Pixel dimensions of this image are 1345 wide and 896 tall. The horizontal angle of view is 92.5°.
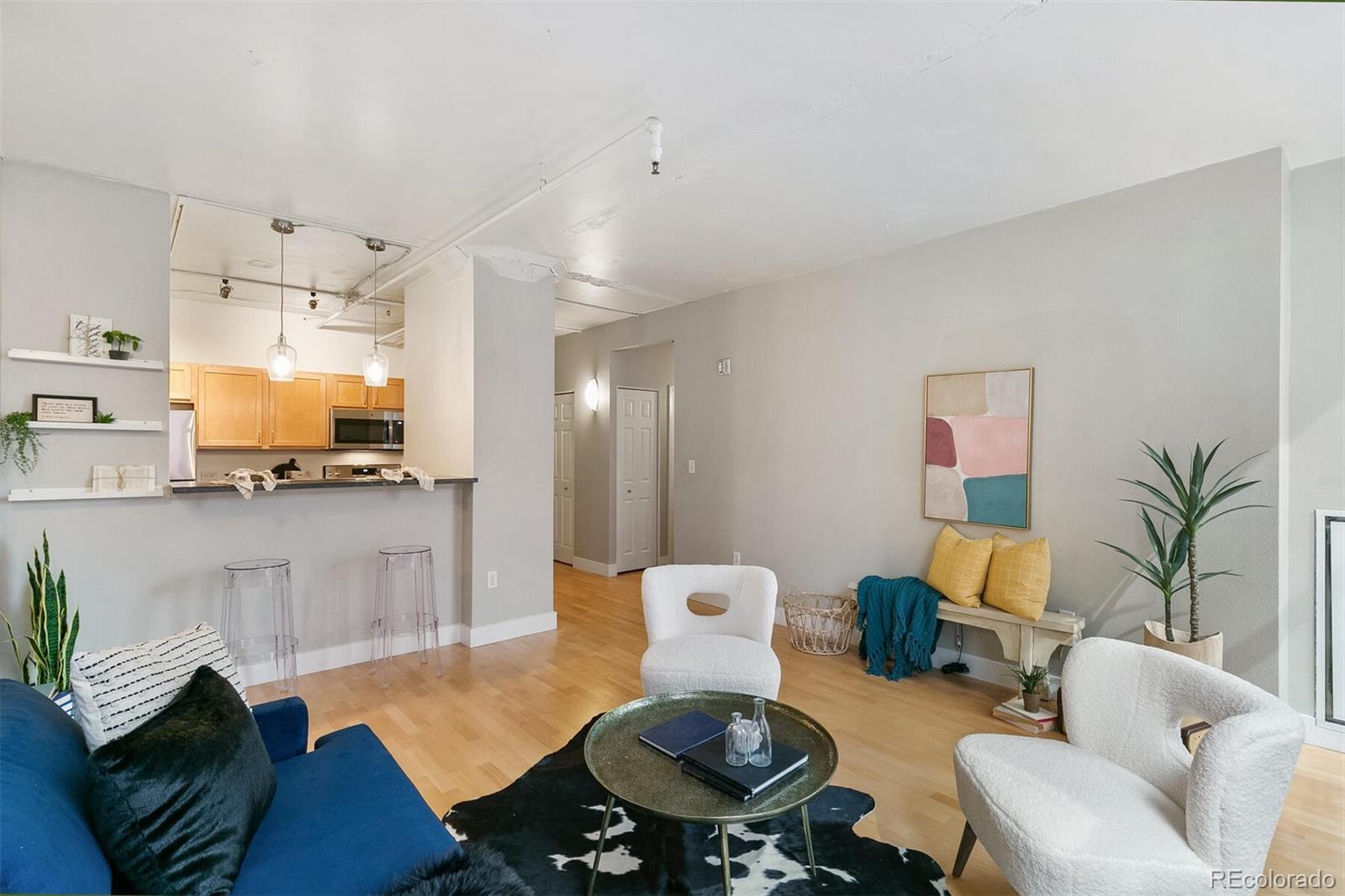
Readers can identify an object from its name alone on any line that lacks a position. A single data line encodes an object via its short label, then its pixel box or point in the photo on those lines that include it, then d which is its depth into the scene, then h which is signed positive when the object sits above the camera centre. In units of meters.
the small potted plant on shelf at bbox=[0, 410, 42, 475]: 2.95 +0.00
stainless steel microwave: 6.50 +0.12
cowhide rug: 2.01 -1.37
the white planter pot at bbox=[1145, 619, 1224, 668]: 2.72 -0.87
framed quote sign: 3.04 +0.16
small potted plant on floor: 3.25 -1.23
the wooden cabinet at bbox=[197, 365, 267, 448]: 5.85 +0.33
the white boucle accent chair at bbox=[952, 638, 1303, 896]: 1.54 -0.94
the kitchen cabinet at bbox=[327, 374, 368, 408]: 6.65 +0.54
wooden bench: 3.30 -0.99
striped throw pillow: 1.49 -0.60
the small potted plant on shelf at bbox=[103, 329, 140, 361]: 3.21 +0.50
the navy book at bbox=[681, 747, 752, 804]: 1.77 -0.96
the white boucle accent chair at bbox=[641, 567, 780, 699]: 2.73 -0.92
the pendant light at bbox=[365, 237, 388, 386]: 4.79 +0.55
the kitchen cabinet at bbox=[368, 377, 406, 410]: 6.95 +0.50
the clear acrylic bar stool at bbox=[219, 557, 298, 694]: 3.61 -1.03
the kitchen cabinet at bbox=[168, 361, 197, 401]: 5.73 +0.54
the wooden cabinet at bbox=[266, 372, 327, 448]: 6.27 +0.29
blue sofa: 1.09 -0.93
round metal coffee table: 1.72 -0.97
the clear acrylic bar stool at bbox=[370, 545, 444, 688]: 4.13 -1.07
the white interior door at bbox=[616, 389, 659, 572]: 6.89 -0.40
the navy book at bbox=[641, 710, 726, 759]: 2.02 -0.95
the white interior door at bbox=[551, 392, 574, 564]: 7.41 -0.41
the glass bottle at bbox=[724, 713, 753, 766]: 1.91 -0.89
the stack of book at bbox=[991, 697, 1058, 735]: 3.17 -1.37
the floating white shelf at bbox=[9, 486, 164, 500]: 2.99 -0.26
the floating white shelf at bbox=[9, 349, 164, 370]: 2.98 +0.39
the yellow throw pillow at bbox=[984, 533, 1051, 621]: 3.38 -0.72
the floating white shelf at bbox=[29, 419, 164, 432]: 3.22 +0.08
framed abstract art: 3.71 -0.02
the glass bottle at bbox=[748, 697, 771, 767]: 1.91 -0.90
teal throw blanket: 3.78 -1.09
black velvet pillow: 1.25 -0.75
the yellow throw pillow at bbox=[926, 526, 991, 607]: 3.63 -0.72
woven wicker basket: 4.33 -1.24
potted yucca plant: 2.77 -0.40
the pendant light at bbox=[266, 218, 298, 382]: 4.43 +0.57
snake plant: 2.85 -0.86
